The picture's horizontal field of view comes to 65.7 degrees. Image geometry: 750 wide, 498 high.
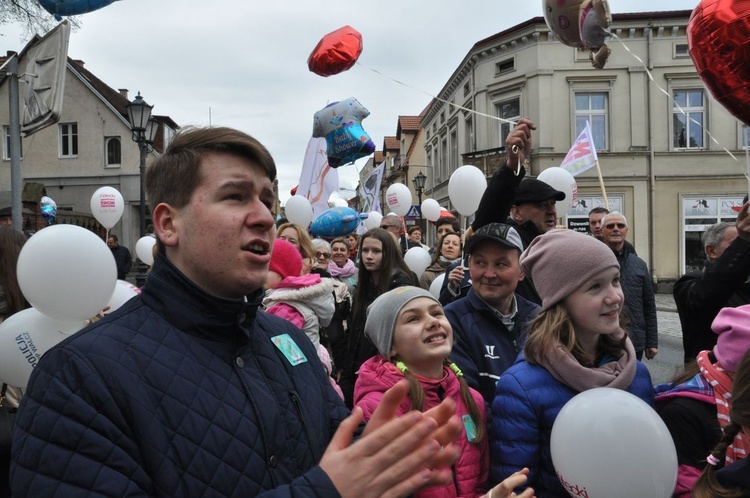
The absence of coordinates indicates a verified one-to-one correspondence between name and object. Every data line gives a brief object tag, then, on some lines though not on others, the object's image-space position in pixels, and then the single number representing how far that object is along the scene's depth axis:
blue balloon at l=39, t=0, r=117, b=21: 4.46
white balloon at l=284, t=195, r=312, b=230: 9.16
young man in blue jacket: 1.15
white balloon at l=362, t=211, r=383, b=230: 11.11
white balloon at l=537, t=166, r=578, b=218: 6.69
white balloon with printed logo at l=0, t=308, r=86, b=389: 2.73
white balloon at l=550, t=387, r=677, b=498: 1.65
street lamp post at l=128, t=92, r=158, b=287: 9.36
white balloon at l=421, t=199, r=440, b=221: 13.15
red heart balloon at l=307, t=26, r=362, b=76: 7.39
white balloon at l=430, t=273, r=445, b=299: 5.27
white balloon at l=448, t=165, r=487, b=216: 6.43
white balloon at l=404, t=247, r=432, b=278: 7.56
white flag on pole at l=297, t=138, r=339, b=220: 10.27
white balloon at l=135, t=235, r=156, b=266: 8.52
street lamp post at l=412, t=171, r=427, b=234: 18.71
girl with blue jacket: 2.12
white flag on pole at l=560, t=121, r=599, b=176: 8.50
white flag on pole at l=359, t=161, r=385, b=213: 11.98
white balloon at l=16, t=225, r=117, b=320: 2.76
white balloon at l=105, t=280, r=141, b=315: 3.50
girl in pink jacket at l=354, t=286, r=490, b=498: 2.35
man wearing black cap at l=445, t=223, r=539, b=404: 2.78
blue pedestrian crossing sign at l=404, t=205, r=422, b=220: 20.12
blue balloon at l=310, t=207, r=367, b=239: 8.28
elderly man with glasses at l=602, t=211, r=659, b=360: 5.32
